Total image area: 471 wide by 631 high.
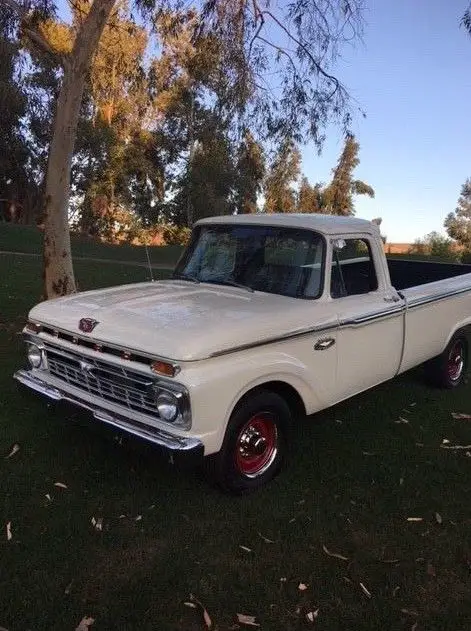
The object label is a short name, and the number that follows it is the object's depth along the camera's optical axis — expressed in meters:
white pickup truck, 3.39
